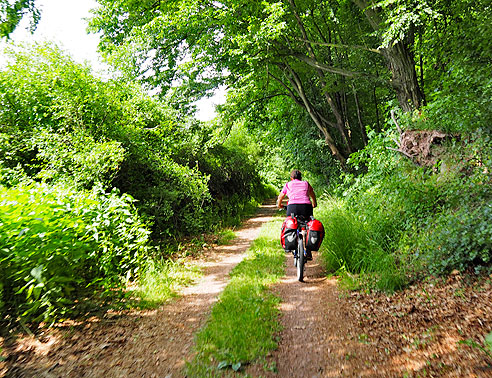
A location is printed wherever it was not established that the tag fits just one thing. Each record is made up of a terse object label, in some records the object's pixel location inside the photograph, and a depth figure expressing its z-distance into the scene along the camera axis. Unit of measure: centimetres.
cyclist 589
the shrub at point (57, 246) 347
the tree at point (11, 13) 645
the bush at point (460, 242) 369
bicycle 536
